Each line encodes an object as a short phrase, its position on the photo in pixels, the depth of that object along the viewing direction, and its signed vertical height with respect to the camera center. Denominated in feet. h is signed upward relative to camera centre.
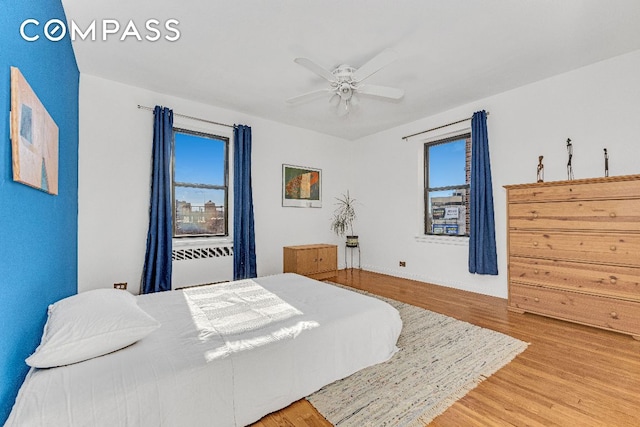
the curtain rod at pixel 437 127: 13.56 +4.79
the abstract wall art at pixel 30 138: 3.87 +1.38
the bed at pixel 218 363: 3.67 -2.27
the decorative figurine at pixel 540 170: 11.05 +1.94
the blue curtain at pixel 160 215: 11.66 +0.24
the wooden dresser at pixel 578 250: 8.21 -1.04
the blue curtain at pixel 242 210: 14.01 +0.52
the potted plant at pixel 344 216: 18.89 +0.26
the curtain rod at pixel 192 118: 11.94 +4.86
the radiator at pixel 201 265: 12.77 -2.14
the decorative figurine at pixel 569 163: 10.52 +2.07
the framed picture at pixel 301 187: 16.53 +2.06
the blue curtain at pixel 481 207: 12.28 +0.54
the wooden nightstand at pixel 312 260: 15.26 -2.28
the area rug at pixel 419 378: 5.13 -3.50
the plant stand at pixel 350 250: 18.76 -2.09
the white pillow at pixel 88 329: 4.06 -1.74
